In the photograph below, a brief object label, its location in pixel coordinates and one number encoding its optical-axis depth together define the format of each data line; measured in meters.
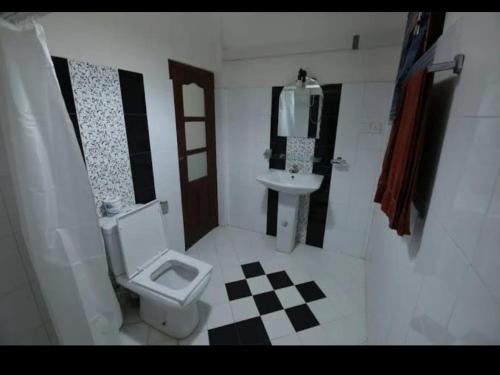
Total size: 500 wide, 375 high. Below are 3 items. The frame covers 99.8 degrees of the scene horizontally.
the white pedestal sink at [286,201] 1.84
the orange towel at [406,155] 0.63
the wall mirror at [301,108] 1.77
